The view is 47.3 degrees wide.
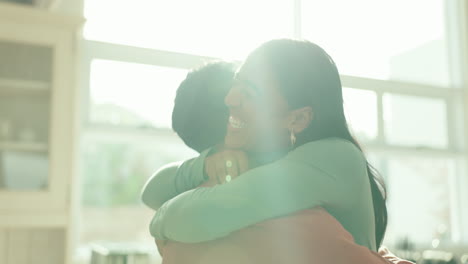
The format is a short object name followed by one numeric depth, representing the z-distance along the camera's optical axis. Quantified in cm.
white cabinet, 235
